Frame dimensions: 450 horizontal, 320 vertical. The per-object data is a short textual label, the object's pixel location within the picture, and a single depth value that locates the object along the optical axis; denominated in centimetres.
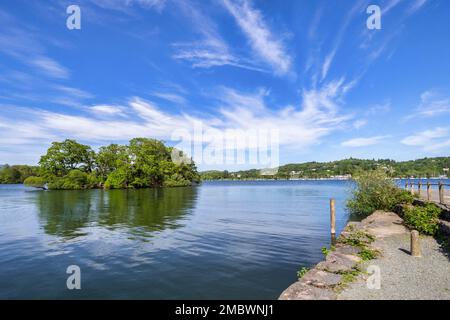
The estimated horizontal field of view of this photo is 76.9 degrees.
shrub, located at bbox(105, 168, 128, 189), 8856
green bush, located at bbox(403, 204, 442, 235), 1500
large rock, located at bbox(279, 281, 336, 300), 710
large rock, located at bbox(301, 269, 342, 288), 790
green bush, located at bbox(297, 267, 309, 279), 1103
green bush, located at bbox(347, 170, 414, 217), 2458
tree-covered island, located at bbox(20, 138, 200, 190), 8562
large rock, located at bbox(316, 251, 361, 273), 918
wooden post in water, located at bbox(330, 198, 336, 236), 1905
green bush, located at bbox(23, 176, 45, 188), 8509
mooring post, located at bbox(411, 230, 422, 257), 1094
